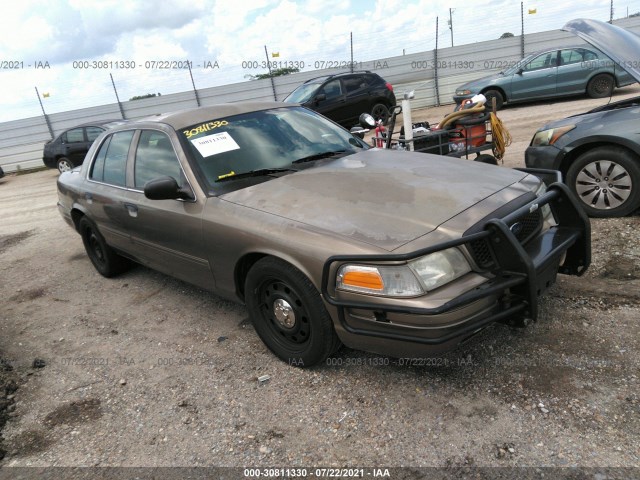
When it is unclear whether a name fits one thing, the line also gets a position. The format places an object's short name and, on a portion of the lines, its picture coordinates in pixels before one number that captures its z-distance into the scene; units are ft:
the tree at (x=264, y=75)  63.57
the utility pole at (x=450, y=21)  58.03
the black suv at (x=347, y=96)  43.32
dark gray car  13.96
